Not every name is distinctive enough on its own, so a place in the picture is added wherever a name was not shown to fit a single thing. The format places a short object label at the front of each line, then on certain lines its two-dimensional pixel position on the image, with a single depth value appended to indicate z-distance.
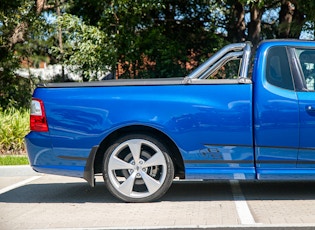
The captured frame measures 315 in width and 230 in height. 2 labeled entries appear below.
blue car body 7.03
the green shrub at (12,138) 13.39
